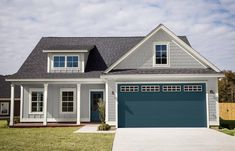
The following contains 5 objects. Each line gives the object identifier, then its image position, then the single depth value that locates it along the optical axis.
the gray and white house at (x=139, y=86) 13.12
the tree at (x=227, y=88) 34.75
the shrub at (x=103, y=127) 12.41
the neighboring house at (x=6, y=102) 24.43
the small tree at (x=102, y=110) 13.68
